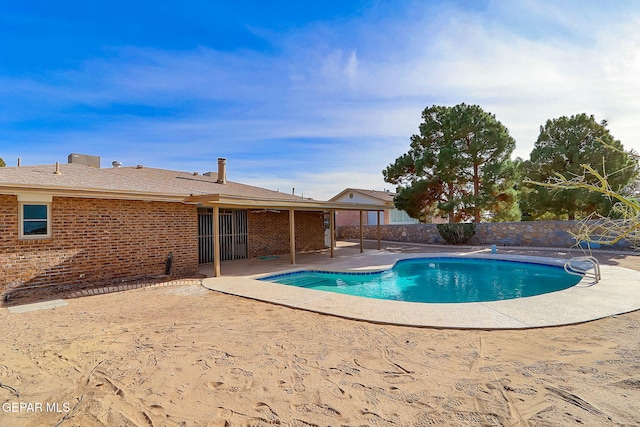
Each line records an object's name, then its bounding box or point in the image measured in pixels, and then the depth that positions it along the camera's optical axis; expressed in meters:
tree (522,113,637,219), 16.34
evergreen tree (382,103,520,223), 18.67
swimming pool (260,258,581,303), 8.88
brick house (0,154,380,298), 7.50
